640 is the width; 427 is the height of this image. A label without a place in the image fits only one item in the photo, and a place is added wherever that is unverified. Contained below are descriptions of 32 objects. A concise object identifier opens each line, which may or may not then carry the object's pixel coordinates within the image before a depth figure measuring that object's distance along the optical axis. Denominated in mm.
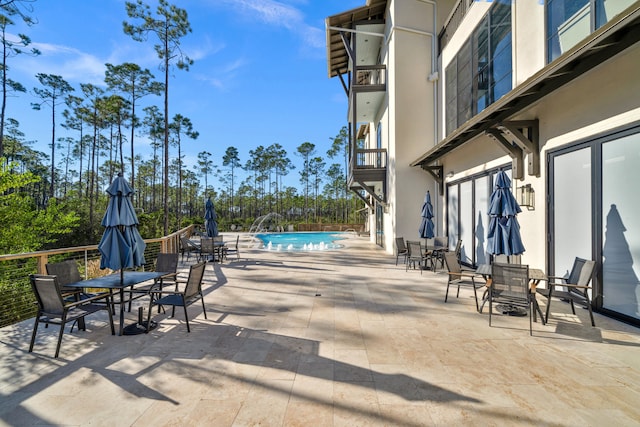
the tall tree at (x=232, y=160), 44031
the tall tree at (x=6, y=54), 12582
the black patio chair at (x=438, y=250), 8215
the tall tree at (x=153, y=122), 25172
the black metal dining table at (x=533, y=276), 4020
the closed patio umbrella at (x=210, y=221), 10391
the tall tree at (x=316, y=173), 42062
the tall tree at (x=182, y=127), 26719
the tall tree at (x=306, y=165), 41375
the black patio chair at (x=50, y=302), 3236
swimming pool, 14445
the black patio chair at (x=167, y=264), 5008
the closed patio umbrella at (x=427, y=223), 8898
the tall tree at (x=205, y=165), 43000
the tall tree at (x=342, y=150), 37094
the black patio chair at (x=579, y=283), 3902
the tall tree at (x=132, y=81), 19172
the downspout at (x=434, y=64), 10868
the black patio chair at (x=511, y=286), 3863
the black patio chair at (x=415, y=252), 7659
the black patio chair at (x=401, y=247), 8745
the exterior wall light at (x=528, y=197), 5777
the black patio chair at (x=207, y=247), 9062
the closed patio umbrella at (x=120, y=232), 3848
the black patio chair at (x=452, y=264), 5121
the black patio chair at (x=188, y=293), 3855
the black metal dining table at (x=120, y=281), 3807
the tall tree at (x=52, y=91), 22305
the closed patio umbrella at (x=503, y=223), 4742
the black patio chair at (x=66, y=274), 3975
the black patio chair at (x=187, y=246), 9914
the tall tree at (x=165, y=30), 13141
